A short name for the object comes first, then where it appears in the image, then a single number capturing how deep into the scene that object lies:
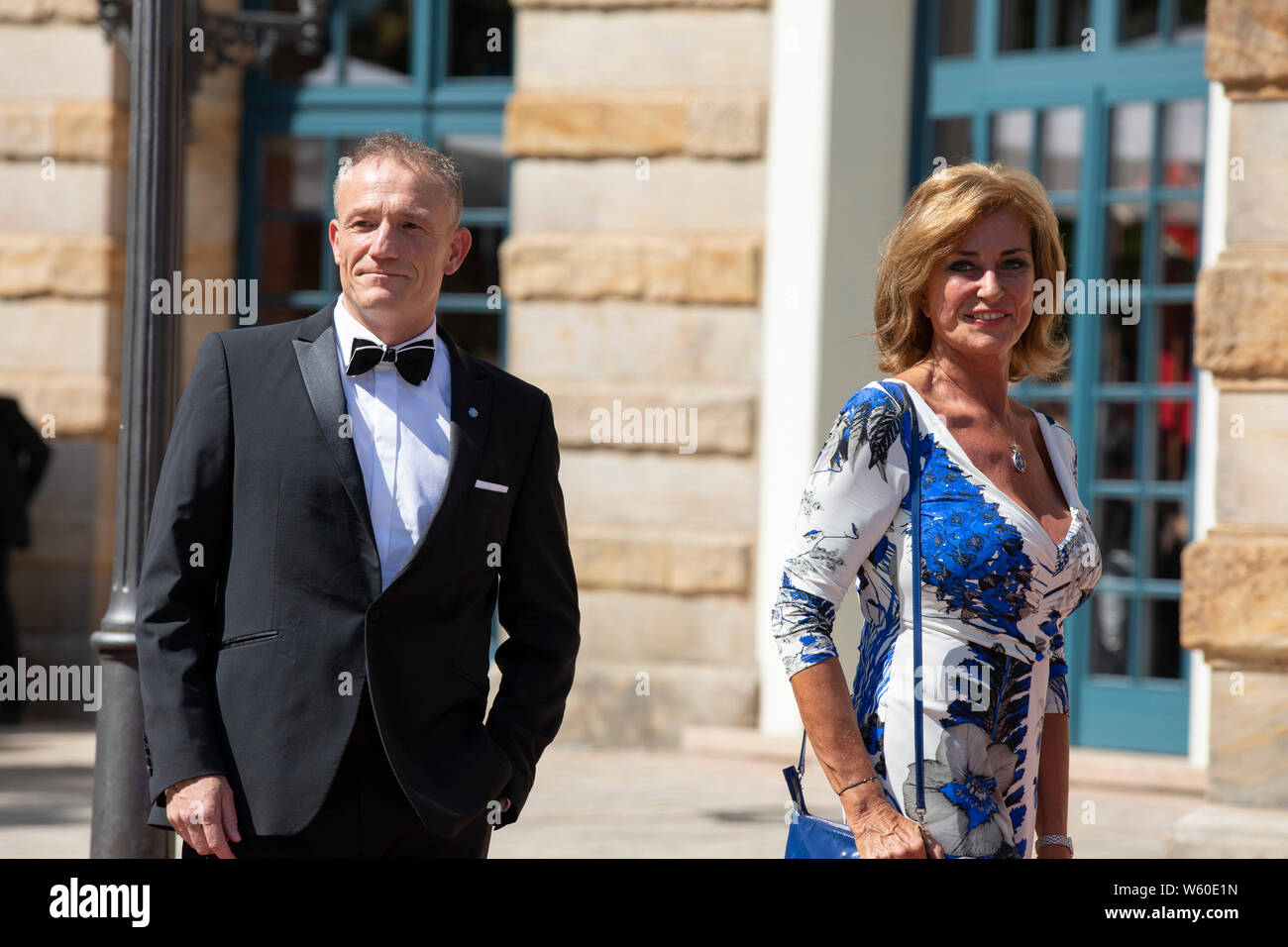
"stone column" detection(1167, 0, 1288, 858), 5.80
